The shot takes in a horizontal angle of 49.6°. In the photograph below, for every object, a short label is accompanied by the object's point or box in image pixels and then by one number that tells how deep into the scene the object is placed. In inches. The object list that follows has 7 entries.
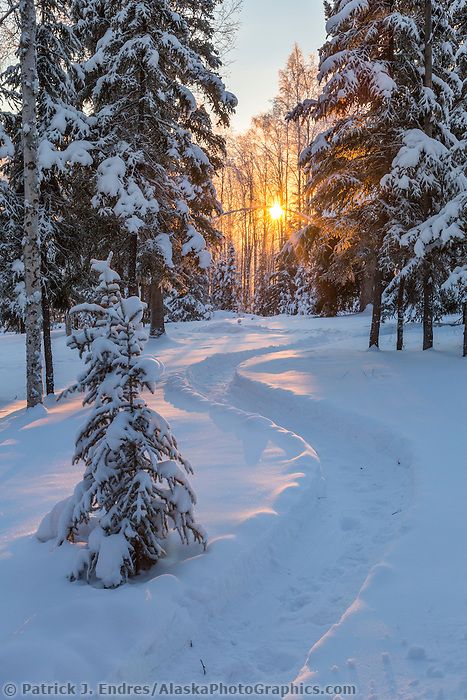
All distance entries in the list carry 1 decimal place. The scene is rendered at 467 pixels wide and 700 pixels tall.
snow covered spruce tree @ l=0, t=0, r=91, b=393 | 443.5
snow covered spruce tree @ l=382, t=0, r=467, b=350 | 490.4
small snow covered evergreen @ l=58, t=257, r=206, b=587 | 154.2
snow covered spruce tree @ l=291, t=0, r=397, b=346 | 519.8
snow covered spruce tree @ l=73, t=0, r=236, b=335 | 516.1
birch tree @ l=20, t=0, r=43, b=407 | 407.8
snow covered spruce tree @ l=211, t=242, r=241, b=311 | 1701.5
